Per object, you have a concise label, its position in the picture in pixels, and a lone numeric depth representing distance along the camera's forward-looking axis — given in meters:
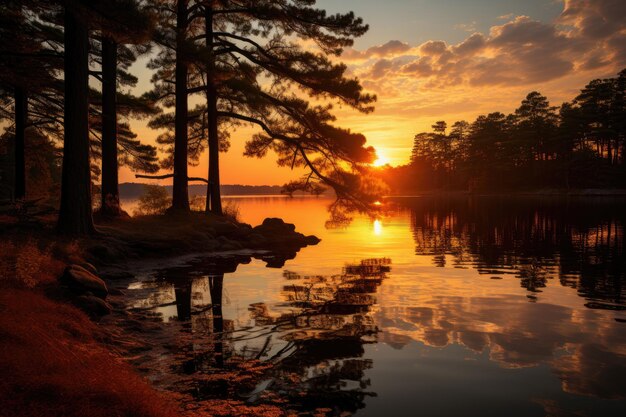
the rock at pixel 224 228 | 21.48
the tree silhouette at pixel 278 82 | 20.25
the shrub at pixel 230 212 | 26.09
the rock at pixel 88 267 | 10.90
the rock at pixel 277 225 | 25.59
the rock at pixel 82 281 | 9.02
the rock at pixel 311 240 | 24.48
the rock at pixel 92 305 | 8.59
